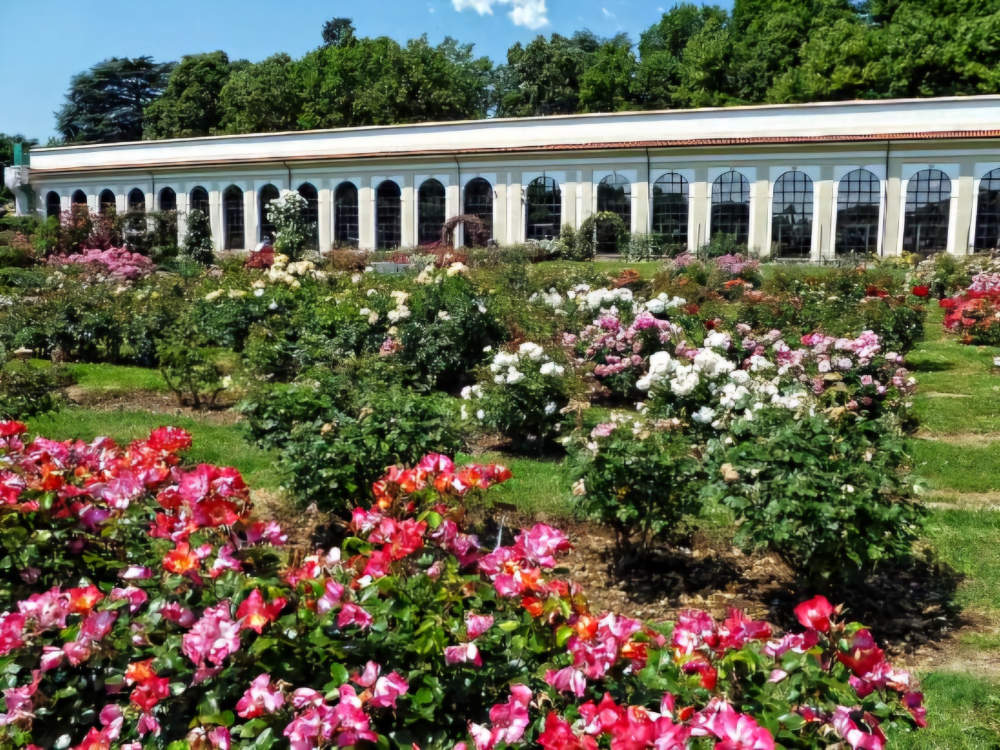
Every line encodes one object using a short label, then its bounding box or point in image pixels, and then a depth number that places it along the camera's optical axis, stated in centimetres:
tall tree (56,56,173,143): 6712
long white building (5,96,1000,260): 2875
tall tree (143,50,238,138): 5881
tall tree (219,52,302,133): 5259
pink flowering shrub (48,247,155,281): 2239
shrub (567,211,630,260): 3111
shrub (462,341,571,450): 808
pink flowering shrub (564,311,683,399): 997
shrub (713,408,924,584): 459
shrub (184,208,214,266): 3634
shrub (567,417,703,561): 524
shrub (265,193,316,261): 3192
